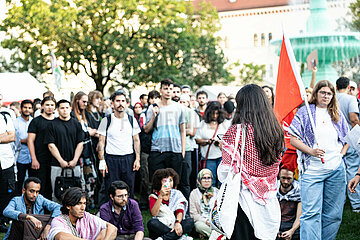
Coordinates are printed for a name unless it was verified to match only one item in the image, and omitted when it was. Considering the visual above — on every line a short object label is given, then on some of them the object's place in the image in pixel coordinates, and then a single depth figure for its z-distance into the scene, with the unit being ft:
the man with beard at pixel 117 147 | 28.04
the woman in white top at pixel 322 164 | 20.12
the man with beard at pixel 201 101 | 36.78
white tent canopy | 58.29
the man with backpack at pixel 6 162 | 25.63
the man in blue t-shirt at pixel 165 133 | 28.07
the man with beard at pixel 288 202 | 24.84
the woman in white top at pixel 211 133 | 31.73
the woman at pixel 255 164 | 14.48
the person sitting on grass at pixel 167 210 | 24.99
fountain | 60.75
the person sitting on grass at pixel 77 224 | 20.63
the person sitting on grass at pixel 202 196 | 26.89
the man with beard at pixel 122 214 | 23.29
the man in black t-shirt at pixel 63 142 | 27.35
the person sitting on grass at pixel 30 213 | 22.57
